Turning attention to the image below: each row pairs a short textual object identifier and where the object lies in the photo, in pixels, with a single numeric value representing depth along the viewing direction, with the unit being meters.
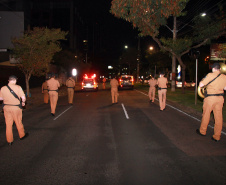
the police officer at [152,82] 16.41
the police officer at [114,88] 16.17
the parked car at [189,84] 43.28
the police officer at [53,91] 11.51
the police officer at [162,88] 12.92
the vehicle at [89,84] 30.64
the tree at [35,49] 18.67
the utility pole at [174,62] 25.95
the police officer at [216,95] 6.84
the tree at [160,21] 13.15
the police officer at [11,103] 6.55
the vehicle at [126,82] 33.81
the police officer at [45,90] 16.56
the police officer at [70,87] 15.52
